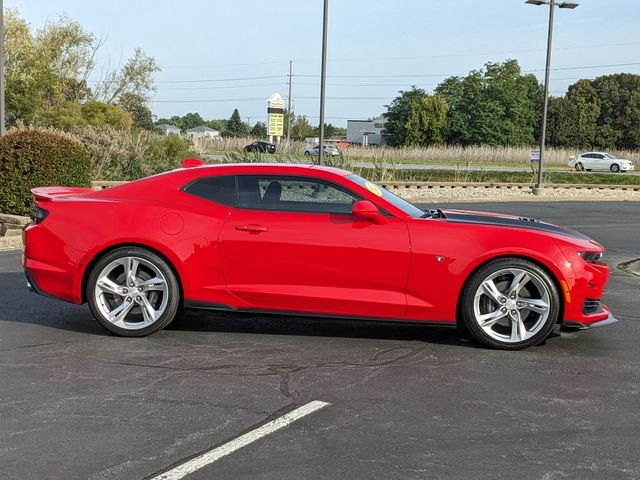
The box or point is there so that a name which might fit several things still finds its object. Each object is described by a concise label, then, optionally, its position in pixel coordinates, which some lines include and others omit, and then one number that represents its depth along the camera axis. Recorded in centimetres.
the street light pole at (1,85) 1627
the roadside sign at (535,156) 3035
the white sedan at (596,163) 5269
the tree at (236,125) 12312
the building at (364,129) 12555
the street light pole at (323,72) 2084
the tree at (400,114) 8431
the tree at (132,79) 5038
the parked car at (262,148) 2754
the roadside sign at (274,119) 3506
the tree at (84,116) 2958
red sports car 615
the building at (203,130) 13710
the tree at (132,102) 5150
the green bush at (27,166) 1404
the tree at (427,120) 7975
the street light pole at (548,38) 2772
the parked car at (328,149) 3901
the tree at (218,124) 15438
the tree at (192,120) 17148
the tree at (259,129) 11444
